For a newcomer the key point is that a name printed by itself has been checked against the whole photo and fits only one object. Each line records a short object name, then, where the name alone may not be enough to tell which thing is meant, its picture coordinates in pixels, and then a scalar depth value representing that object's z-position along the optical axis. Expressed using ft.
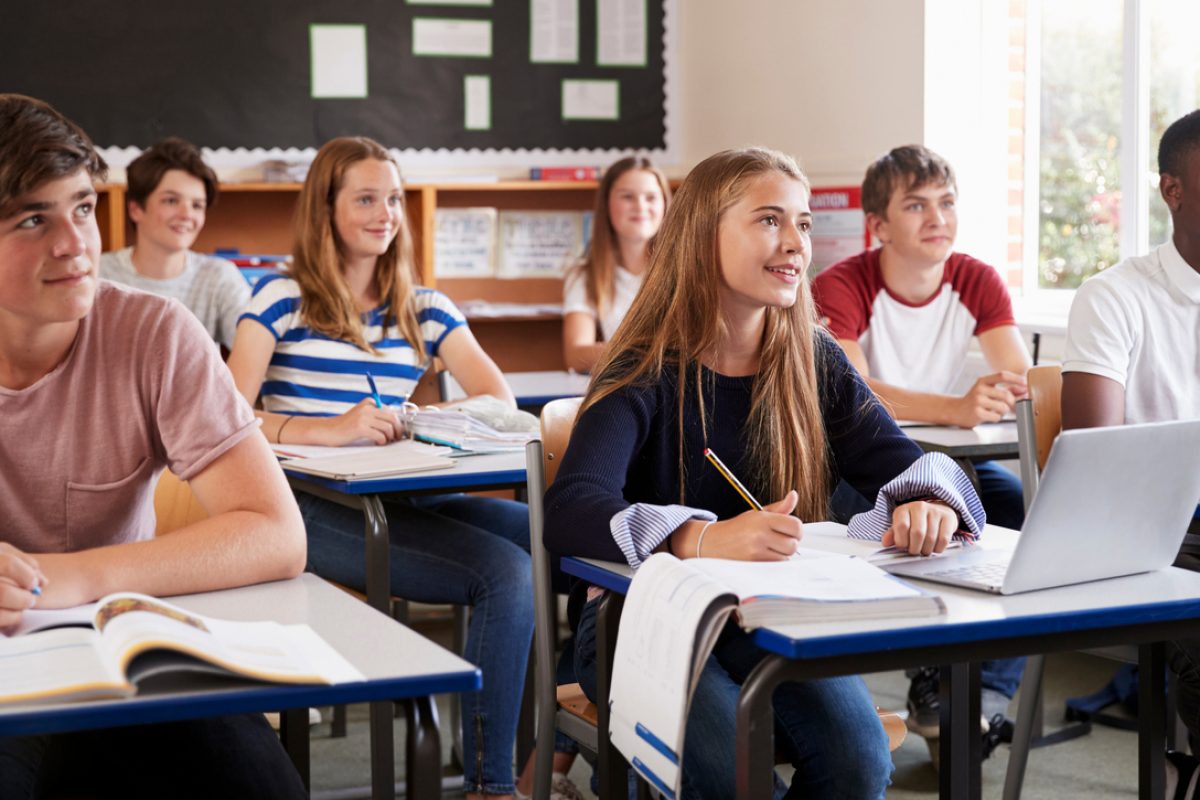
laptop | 4.98
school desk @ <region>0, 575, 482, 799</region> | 3.77
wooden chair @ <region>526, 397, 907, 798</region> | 7.17
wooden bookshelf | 16.75
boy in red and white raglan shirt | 11.56
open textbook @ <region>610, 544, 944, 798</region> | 4.83
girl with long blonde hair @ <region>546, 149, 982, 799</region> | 6.37
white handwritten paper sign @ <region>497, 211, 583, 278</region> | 18.56
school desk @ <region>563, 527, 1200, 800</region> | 4.70
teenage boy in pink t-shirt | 4.94
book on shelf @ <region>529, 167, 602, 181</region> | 17.93
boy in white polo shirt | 8.66
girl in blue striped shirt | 9.03
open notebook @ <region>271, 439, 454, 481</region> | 8.33
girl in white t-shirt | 14.90
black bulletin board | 16.26
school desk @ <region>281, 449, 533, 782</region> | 8.25
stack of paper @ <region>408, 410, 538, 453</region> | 9.39
